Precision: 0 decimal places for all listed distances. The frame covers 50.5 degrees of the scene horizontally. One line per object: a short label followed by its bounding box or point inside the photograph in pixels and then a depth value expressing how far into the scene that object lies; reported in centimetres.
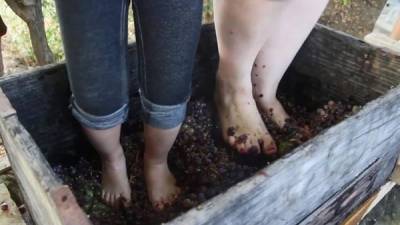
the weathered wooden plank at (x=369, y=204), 113
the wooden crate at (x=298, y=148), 63
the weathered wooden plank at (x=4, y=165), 109
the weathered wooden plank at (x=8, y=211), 95
